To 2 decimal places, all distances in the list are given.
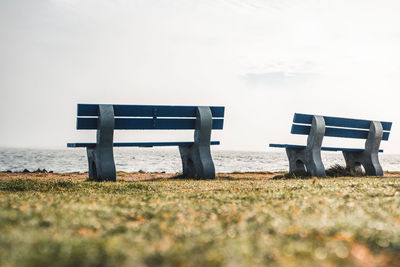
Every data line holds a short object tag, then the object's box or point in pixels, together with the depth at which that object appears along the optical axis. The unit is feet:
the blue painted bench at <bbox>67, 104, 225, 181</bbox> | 38.70
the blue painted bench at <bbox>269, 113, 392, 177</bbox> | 48.83
